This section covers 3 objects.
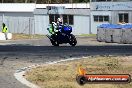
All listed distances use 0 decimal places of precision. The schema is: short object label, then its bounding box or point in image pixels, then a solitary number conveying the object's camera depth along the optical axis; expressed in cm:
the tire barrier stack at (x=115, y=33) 3947
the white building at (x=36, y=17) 6166
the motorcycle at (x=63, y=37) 3209
